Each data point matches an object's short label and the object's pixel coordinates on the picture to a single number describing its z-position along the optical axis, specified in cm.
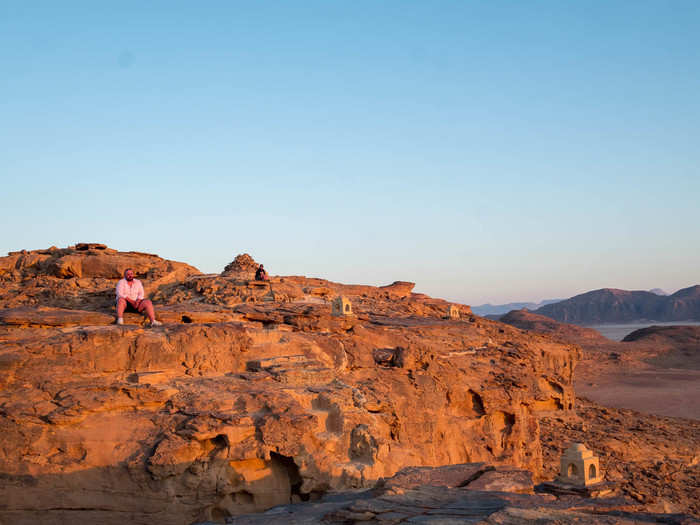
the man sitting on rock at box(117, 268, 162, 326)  923
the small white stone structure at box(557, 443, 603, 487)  845
